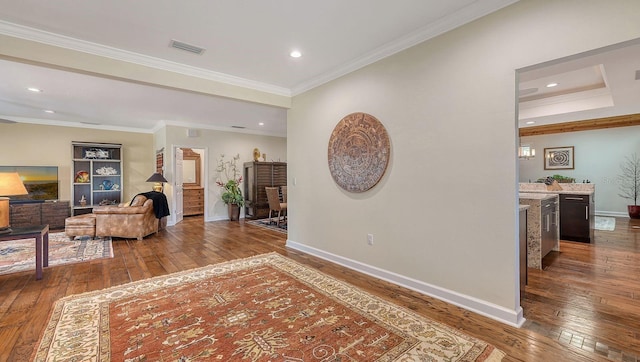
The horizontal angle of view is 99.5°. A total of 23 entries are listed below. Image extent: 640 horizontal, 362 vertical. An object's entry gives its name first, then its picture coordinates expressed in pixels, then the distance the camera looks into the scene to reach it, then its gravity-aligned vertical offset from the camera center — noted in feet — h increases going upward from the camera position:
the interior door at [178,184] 22.86 -0.27
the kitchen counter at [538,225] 11.26 -2.04
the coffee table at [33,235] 9.77 -1.93
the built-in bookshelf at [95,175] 23.00 +0.61
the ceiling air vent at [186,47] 9.53 +4.87
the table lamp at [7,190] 9.27 -0.26
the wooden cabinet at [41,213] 20.03 -2.37
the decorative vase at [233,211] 24.71 -2.77
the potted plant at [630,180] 23.02 -0.19
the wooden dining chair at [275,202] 21.33 -1.69
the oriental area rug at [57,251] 12.09 -3.61
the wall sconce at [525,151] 20.56 +2.12
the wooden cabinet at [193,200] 27.62 -1.98
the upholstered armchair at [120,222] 16.92 -2.50
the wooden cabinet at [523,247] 8.02 -2.09
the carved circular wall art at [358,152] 10.21 +1.13
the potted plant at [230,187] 24.66 -0.56
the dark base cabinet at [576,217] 15.30 -2.28
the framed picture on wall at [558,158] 25.61 +1.95
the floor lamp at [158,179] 21.49 +0.21
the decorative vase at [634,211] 22.45 -2.77
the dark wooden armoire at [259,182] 24.79 -0.13
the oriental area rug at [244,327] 5.88 -3.73
